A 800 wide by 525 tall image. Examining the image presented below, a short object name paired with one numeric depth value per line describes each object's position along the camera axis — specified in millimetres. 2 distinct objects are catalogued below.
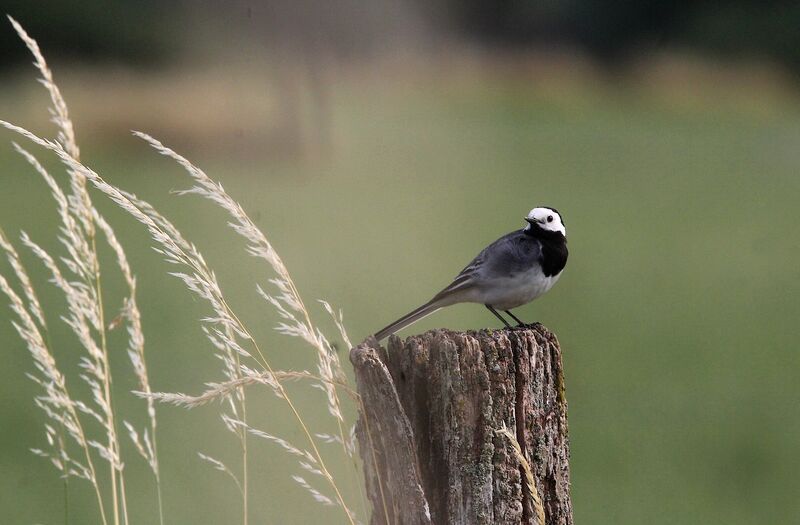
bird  9004
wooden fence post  8641
